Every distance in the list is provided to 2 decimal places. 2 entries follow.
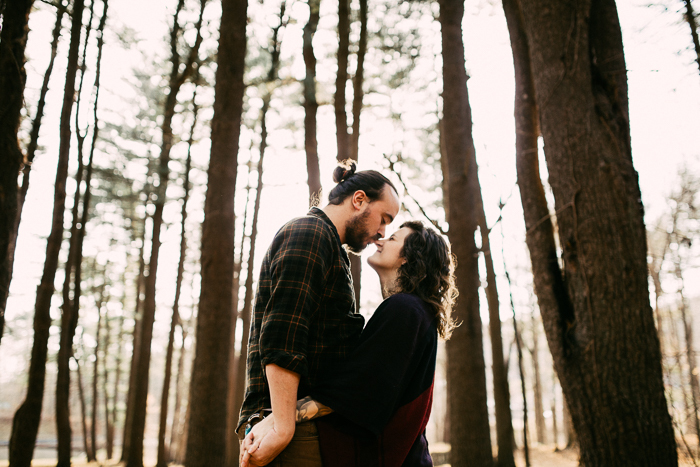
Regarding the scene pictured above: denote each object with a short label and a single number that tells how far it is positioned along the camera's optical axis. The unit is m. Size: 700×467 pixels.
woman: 1.74
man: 1.63
